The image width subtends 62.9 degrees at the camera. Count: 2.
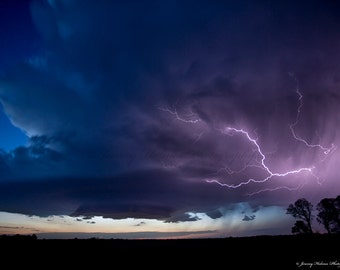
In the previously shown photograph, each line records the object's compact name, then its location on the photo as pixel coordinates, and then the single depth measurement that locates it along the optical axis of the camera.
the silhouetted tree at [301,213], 55.28
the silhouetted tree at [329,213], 52.67
